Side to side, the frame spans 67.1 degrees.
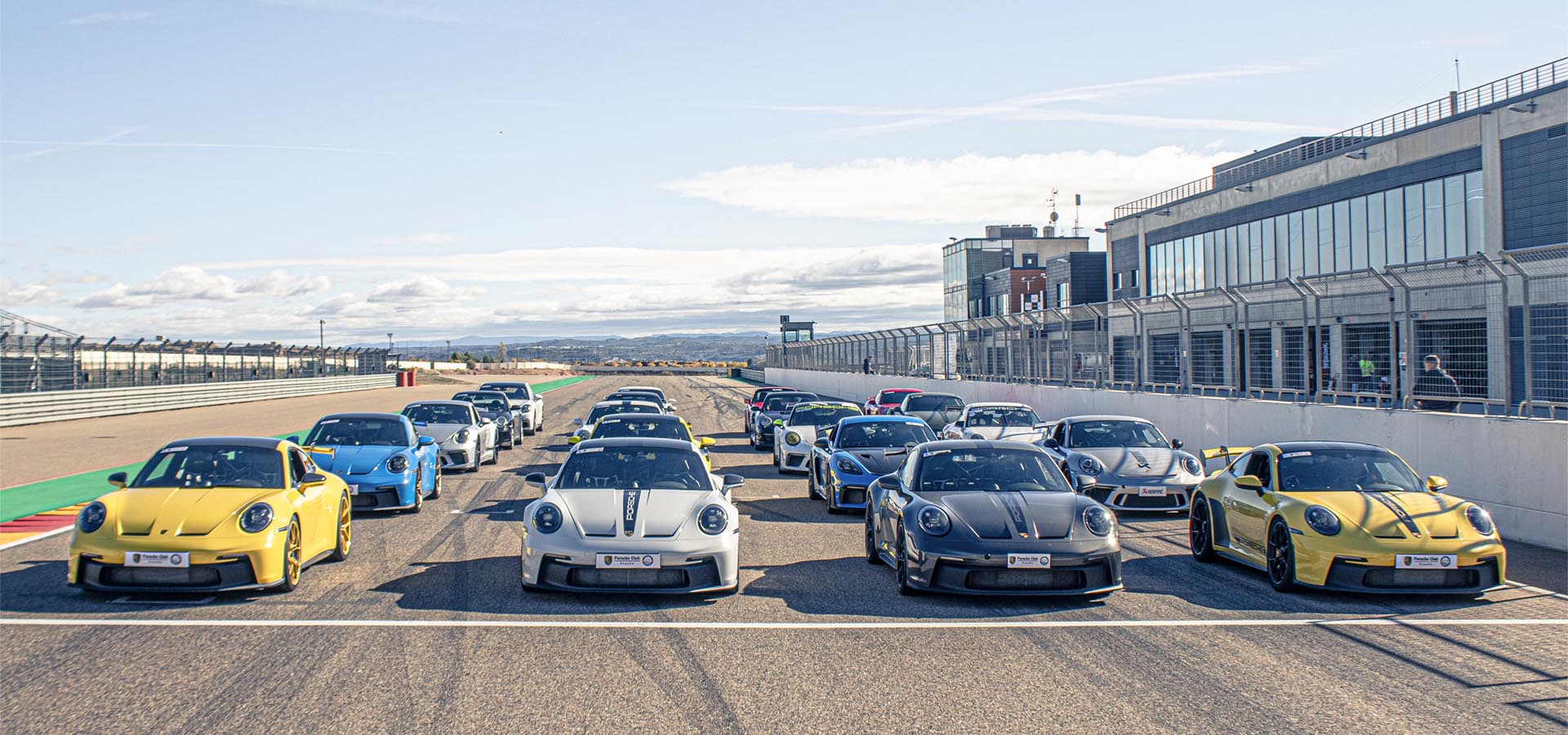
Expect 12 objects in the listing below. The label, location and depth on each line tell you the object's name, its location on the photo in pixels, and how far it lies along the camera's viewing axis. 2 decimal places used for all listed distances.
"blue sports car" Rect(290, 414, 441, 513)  13.21
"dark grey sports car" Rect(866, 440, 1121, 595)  8.34
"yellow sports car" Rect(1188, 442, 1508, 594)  8.66
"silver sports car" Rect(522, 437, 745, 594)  8.29
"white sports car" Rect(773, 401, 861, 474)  18.86
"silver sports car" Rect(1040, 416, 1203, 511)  13.54
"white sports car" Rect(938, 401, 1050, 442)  19.01
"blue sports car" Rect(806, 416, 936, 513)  13.78
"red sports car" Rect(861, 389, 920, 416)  27.24
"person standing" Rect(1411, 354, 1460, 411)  13.01
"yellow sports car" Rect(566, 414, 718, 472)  14.89
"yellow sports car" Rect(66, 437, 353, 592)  8.19
